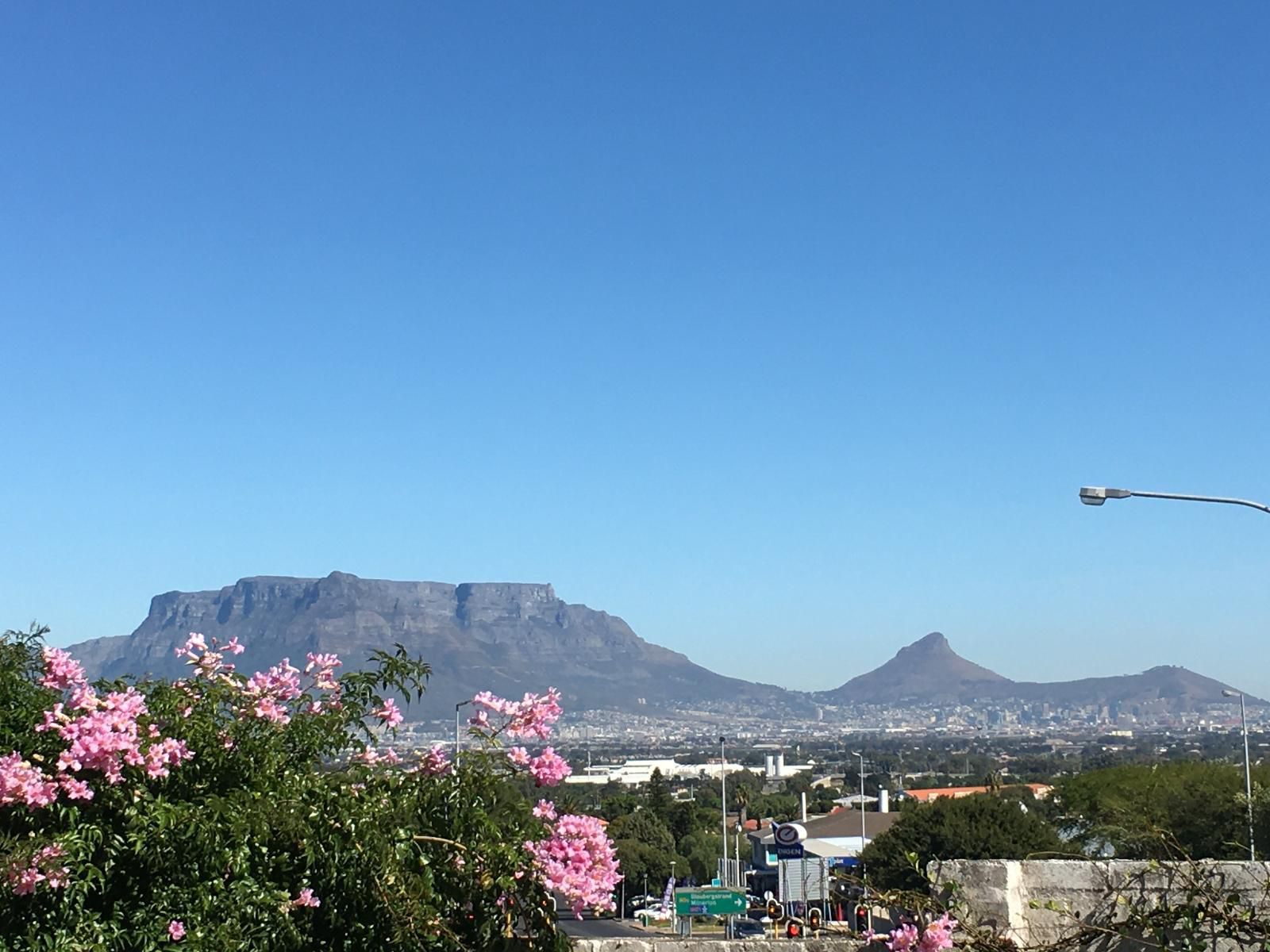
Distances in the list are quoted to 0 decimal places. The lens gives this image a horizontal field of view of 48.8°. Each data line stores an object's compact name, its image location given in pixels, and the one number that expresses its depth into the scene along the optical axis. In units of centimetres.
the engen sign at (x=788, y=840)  3659
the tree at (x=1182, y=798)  4462
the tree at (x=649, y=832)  7975
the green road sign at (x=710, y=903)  3340
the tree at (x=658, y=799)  9979
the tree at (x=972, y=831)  4697
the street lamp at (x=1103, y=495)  1557
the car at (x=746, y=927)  4691
